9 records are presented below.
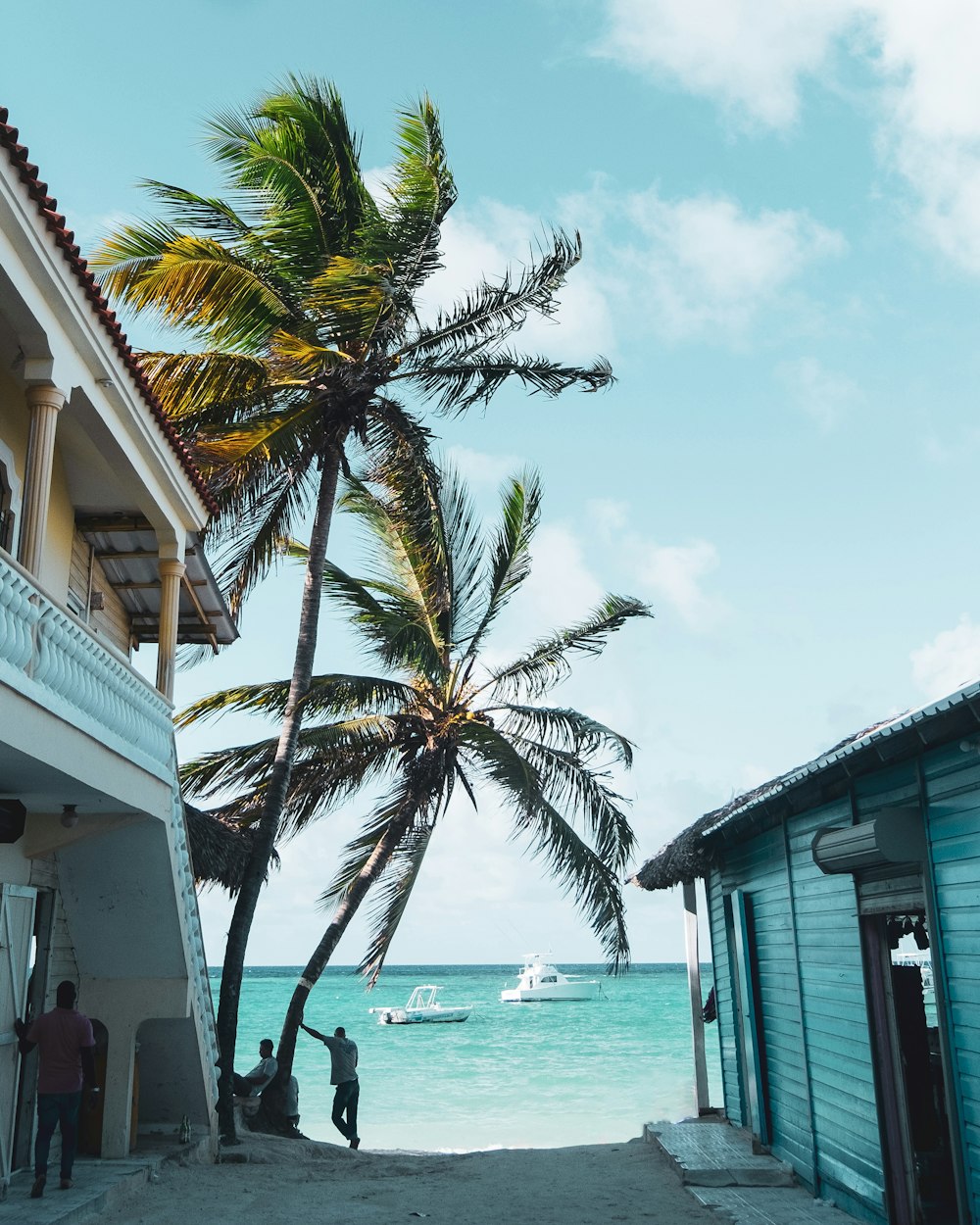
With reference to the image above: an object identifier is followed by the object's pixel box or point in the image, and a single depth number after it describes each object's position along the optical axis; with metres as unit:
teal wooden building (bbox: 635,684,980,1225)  6.27
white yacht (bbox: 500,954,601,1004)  77.50
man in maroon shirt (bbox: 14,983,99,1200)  8.86
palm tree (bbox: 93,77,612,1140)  14.20
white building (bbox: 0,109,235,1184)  7.35
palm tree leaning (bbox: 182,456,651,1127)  16.44
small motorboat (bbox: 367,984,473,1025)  62.34
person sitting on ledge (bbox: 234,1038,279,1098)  14.44
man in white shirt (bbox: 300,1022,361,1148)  15.44
